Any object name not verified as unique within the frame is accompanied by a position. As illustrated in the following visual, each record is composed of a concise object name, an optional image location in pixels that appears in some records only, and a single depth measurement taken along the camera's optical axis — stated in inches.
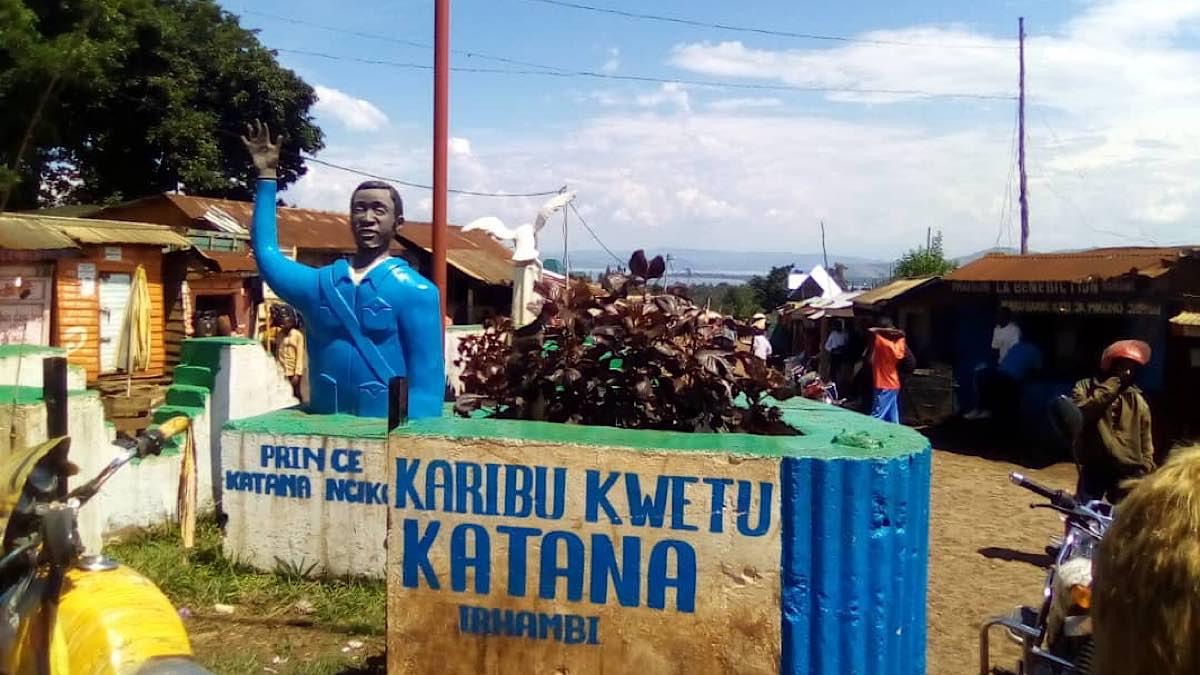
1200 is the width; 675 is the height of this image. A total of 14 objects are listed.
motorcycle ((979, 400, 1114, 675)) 140.9
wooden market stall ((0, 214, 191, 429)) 497.7
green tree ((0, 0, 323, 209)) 878.4
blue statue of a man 206.4
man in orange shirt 443.5
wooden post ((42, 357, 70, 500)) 104.9
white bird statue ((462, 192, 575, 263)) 467.8
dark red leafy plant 136.0
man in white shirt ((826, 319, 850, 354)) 653.3
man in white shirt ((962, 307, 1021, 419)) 499.2
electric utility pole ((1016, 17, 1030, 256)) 982.0
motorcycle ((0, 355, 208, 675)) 91.7
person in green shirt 231.3
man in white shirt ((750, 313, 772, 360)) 394.9
